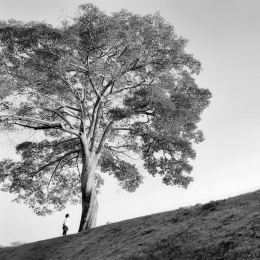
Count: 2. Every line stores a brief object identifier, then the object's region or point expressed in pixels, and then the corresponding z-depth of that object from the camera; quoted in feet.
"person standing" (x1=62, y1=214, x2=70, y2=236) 66.68
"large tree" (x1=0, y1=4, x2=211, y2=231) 62.34
